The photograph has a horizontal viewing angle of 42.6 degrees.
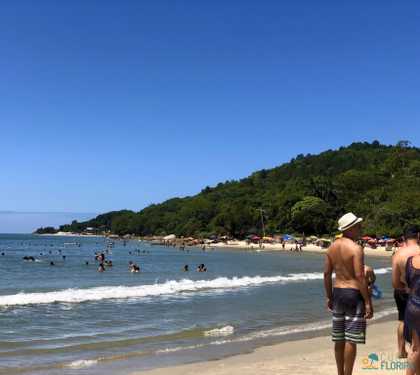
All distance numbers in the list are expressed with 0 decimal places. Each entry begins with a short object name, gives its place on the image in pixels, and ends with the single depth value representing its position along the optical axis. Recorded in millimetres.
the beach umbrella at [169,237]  149950
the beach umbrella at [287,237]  100231
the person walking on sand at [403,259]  6141
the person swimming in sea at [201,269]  41375
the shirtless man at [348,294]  5965
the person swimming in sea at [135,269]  39781
